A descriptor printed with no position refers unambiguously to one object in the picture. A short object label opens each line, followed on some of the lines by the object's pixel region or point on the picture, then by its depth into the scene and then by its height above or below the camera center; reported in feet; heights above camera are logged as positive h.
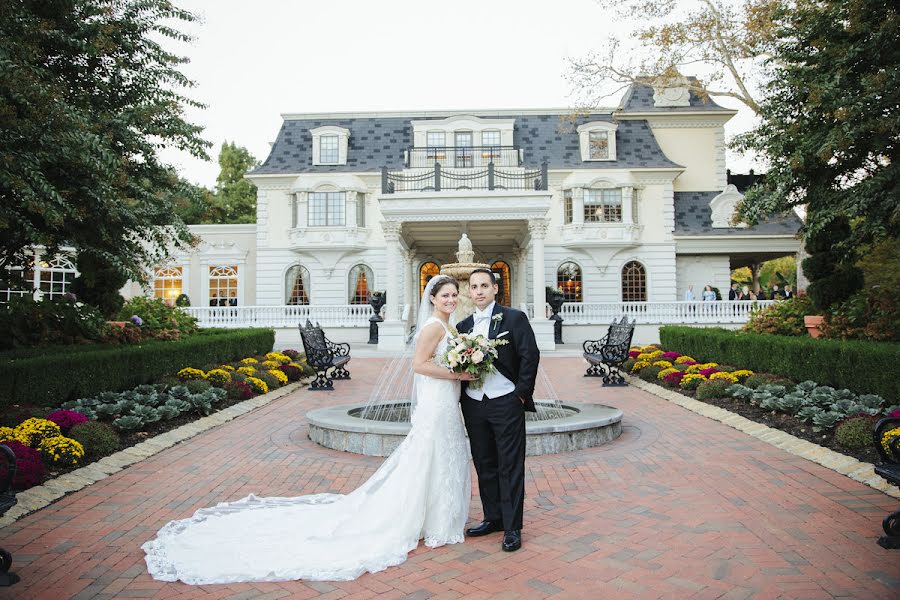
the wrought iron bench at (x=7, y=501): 12.11 -3.97
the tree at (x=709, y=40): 64.08 +28.94
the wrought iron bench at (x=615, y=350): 42.78 -3.48
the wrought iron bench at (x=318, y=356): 41.52 -3.46
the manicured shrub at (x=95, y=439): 22.07 -4.88
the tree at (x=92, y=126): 20.67 +7.69
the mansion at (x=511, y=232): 89.76 +14.12
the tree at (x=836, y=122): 30.81 +9.91
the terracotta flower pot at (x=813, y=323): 37.59 -1.47
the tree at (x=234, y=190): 147.13 +30.09
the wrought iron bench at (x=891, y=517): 13.51 -5.07
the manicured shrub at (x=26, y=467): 17.80 -4.79
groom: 14.11 -2.61
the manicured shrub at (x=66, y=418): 22.75 -4.18
